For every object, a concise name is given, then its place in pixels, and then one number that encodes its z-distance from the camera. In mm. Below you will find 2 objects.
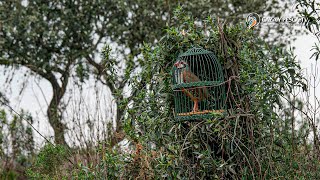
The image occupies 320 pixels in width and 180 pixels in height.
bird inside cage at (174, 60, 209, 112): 7883
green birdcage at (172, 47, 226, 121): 7879
